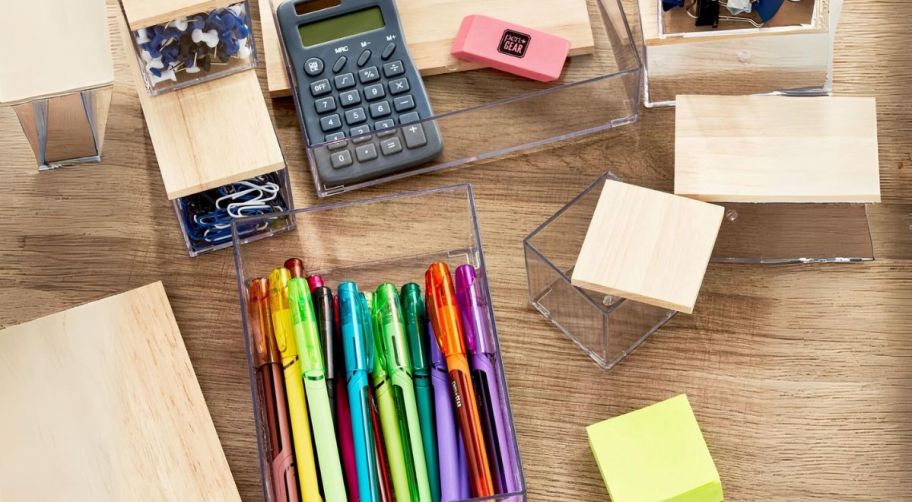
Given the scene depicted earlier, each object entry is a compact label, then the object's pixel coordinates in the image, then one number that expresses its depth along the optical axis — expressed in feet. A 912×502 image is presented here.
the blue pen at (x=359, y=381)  2.66
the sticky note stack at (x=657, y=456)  2.73
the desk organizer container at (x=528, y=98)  3.12
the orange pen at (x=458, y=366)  2.68
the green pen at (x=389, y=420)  2.69
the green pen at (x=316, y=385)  2.65
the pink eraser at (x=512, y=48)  3.17
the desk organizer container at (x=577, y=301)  2.87
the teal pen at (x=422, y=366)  2.73
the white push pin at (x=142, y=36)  2.94
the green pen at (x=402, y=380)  2.70
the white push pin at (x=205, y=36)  2.95
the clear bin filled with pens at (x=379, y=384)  2.69
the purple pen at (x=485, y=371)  2.71
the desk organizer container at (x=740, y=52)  3.13
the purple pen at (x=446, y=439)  2.68
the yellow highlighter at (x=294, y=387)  2.67
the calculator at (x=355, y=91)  3.09
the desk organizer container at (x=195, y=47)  2.95
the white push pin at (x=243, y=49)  3.02
